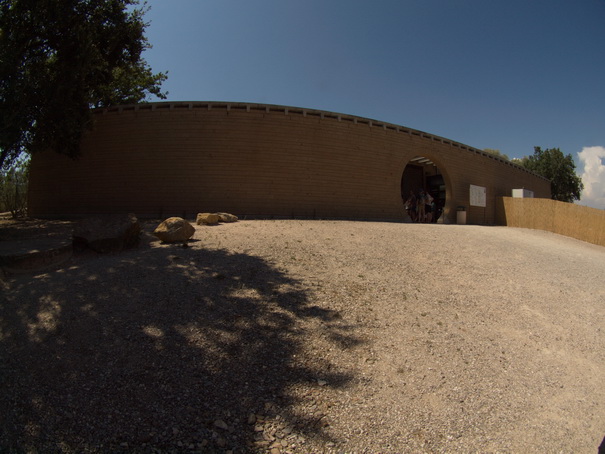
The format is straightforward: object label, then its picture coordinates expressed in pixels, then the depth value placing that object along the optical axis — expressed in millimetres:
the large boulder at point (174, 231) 7184
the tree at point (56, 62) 8727
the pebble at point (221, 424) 2533
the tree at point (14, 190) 16703
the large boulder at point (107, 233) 6430
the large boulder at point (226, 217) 10543
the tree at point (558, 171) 37500
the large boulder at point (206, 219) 9758
